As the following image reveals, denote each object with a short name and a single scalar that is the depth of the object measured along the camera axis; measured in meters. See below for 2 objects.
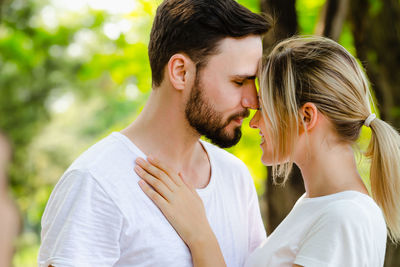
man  1.82
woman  1.91
